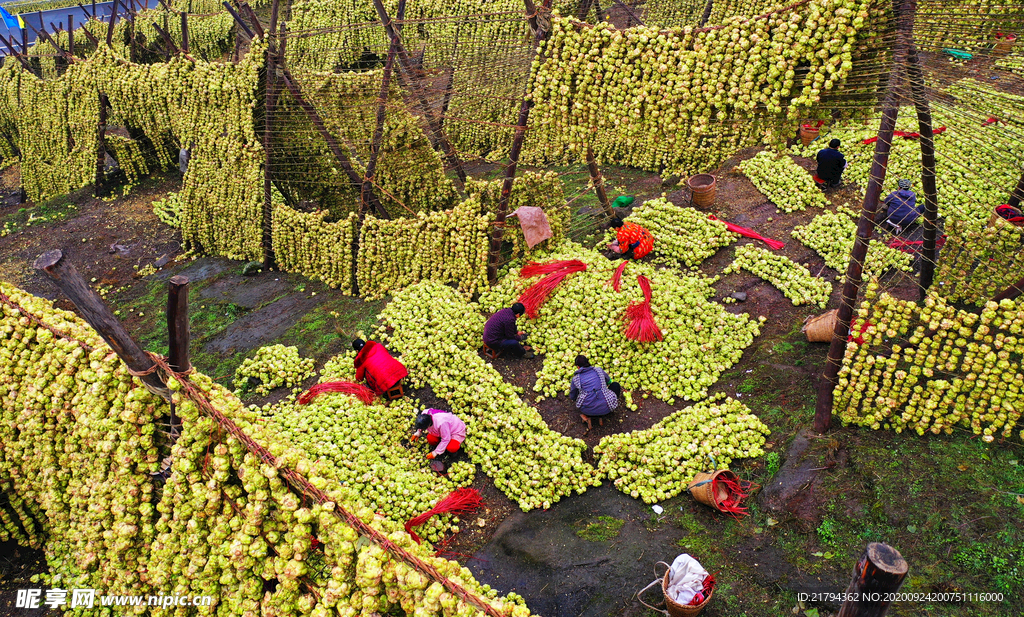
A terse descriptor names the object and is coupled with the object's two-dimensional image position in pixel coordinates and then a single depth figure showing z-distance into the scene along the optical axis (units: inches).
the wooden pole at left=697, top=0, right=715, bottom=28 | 501.3
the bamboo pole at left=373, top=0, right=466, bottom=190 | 352.8
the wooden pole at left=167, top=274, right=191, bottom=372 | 134.4
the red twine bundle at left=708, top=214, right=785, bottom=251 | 358.0
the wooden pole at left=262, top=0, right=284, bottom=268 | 370.6
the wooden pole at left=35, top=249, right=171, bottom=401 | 128.2
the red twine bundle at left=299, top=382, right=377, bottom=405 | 291.4
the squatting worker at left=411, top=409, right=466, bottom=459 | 260.8
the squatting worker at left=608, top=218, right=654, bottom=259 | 355.9
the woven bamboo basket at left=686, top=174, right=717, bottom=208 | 395.9
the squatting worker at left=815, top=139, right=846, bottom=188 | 397.4
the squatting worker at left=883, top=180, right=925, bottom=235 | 343.3
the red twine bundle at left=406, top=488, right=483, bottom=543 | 226.7
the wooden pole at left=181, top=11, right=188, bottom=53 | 586.6
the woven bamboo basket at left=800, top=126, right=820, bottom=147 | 449.1
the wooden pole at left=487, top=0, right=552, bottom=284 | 274.4
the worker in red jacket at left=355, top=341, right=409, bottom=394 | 289.3
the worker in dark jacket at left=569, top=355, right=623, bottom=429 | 267.1
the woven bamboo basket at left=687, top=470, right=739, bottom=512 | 214.4
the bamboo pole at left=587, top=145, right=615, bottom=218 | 347.6
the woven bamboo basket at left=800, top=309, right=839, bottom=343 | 270.8
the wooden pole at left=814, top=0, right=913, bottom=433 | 186.5
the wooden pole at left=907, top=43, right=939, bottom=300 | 189.5
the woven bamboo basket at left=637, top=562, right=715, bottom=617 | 177.2
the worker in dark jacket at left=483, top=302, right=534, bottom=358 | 311.6
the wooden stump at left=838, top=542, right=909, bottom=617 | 93.9
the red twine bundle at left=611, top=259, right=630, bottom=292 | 320.3
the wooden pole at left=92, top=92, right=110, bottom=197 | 540.7
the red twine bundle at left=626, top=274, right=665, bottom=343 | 294.8
